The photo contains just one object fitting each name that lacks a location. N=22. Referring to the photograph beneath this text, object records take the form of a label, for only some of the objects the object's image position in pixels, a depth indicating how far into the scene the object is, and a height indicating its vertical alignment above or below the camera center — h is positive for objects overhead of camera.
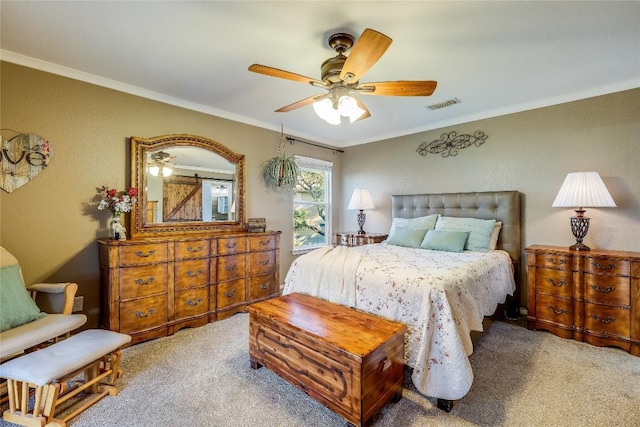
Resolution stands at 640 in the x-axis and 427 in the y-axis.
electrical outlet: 2.65 -0.88
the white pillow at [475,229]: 3.30 -0.21
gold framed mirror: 3.06 +0.30
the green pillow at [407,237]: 3.57 -0.33
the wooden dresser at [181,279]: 2.59 -0.73
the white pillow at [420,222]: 3.87 -0.16
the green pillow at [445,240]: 3.24 -0.34
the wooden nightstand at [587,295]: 2.49 -0.79
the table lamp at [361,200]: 4.52 +0.18
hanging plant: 4.17 +0.60
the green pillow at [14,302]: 1.90 -0.65
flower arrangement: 2.74 +0.10
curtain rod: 4.49 +1.15
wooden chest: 1.59 -0.90
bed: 1.82 -0.58
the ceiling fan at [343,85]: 1.90 +0.93
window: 4.80 +0.10
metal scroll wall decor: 3.78 +0.97
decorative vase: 2.76 -0.17
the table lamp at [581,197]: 2.69 +0.15
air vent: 3.27 +1.29
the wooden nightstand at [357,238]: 4.35 -0.43
